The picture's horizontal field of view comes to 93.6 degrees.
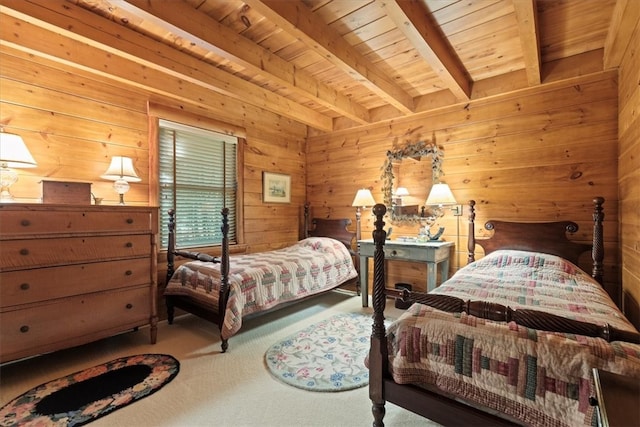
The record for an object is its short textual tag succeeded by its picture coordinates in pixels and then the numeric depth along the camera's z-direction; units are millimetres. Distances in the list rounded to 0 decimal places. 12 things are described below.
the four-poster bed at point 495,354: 1064
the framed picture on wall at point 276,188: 4334
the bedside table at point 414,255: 3211
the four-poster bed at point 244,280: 2547
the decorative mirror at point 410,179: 3750
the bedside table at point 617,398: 657
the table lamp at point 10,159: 2125
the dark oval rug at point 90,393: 1679
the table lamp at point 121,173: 2715
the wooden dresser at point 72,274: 1908
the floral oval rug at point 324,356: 2049
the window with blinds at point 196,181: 3377
